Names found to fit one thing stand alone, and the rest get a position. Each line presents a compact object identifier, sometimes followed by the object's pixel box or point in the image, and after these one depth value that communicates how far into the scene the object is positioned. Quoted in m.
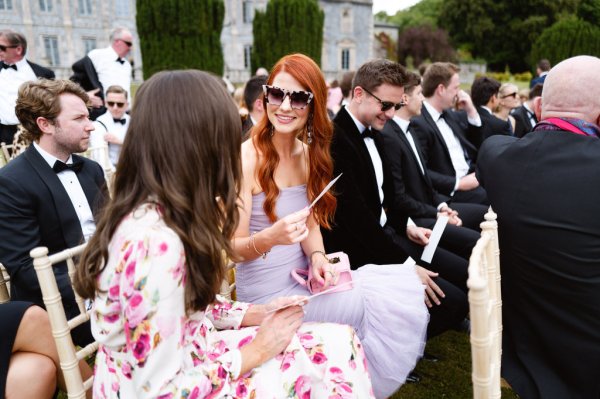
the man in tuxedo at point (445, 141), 4.52
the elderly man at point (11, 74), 5.93
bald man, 1.89
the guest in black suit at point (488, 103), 5.77
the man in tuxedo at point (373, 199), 2.89
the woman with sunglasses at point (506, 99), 6.25
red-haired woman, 2.19
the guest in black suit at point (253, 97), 5.00
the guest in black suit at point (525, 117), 6.67
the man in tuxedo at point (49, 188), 2.41
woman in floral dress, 1.24
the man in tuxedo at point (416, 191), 3.55
